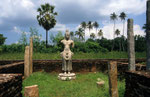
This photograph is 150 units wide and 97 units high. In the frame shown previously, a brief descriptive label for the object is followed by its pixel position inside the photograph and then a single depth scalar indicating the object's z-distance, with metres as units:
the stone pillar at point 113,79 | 4.51
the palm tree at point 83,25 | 43.47
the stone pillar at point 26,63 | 8.65
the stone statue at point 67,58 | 8.73
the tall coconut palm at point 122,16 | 38.62
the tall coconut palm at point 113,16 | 39.03
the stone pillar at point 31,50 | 9.14
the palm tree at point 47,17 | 23.72
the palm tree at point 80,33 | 40.06
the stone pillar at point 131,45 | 5.27
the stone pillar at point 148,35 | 4.94
